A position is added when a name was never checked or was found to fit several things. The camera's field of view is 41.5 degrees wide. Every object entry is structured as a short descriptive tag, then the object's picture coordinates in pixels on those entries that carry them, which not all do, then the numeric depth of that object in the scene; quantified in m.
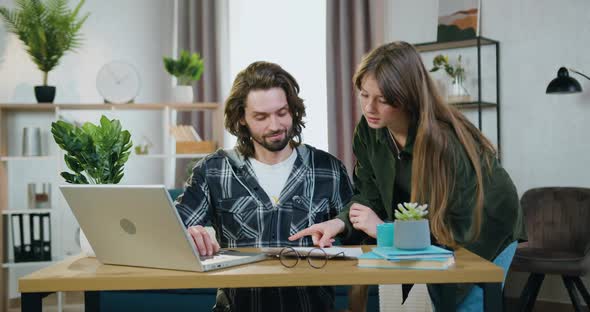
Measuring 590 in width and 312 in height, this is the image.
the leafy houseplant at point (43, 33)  5.09
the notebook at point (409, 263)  1.68
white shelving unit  5.05
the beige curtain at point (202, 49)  5.87
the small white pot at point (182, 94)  5.19
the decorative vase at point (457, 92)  4.75
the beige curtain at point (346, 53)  5.04
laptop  1.65
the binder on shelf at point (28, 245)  5.04
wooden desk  1.65
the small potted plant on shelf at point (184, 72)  5.16
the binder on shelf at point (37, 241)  5.06
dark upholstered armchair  4.11
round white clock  5.19
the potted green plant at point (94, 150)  2.03
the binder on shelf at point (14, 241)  5.02
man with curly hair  2.38
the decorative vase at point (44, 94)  5.12
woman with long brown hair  2.01
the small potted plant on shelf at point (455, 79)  4.76
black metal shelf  4.62
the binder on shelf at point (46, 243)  5.07
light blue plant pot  1.76
